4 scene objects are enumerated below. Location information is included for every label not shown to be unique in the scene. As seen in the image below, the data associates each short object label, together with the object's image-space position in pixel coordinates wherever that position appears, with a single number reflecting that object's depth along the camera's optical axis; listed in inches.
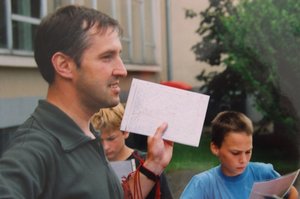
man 61.4
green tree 203.0
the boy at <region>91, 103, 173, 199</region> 108.4
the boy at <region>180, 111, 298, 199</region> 102.0
